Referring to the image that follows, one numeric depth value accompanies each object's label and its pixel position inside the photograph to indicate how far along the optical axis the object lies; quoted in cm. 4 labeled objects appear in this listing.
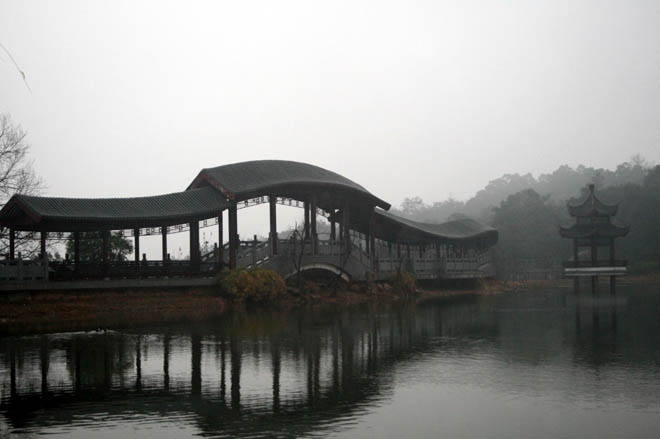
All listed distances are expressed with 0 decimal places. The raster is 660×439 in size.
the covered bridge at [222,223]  3234
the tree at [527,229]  8138
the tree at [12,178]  3691
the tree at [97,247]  4514
